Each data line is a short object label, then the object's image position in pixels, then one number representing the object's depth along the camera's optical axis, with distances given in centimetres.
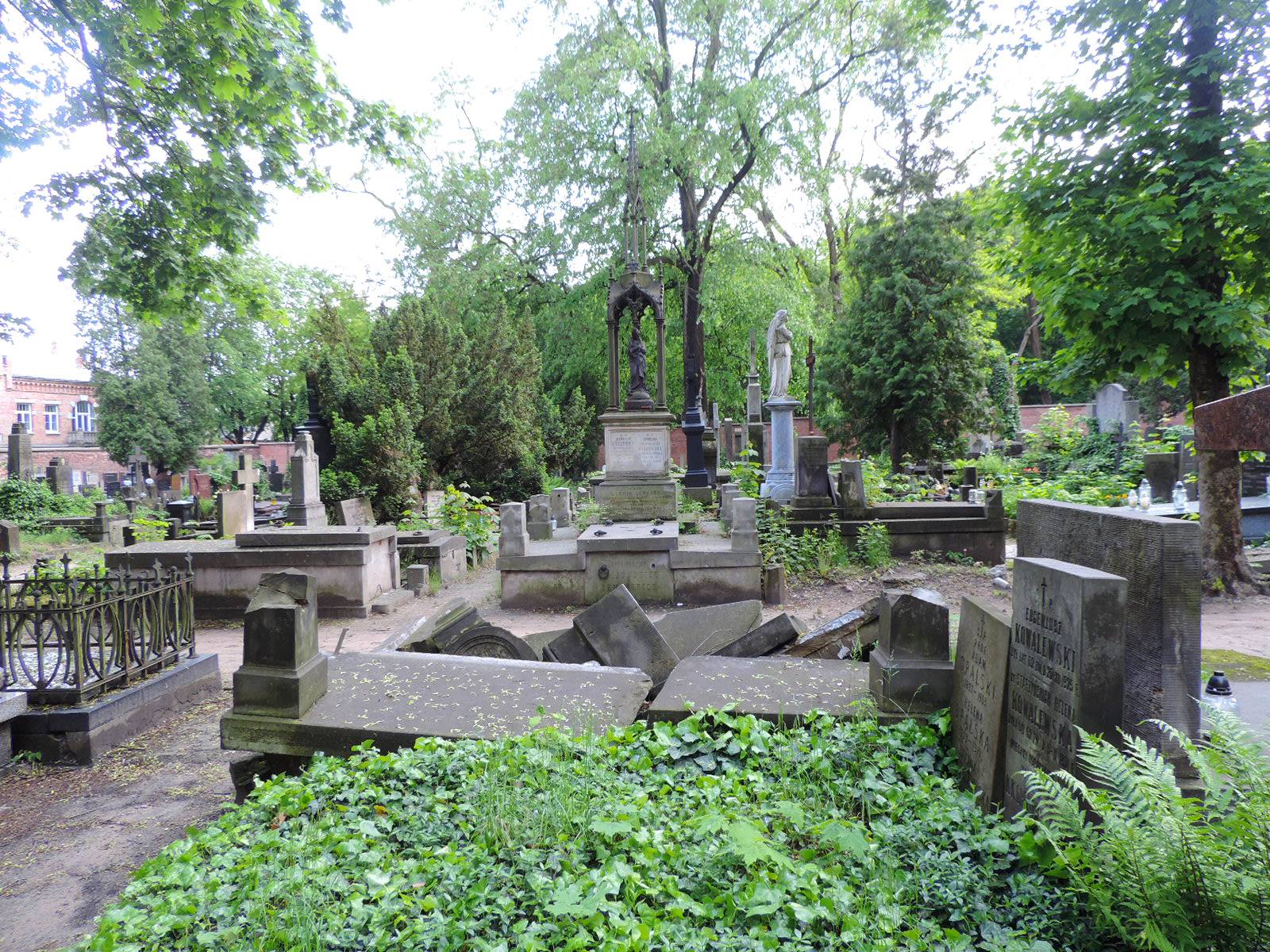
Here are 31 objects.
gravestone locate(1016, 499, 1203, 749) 303
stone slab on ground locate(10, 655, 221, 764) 504
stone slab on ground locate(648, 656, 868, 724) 436
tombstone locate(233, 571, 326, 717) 421
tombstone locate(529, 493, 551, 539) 1223
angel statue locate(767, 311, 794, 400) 1762
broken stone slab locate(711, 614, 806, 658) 564
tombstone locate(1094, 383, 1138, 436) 2466
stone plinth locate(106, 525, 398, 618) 981
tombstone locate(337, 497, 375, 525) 1304
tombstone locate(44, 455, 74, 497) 2405
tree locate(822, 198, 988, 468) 2134
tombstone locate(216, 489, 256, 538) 1254
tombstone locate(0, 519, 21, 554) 1440
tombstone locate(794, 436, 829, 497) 1282
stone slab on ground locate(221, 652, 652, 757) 417
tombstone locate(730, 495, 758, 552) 995
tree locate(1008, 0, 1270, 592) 839
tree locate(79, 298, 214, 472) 3147
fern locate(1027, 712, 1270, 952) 217
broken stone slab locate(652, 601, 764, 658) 614
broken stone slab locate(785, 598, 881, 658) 549
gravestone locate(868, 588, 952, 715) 414
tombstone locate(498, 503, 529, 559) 1000
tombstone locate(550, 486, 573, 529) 1357
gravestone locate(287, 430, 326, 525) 1302
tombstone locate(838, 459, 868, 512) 1262
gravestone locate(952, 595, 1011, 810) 346
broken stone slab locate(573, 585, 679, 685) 548
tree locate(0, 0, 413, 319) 688
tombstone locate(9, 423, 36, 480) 2456
